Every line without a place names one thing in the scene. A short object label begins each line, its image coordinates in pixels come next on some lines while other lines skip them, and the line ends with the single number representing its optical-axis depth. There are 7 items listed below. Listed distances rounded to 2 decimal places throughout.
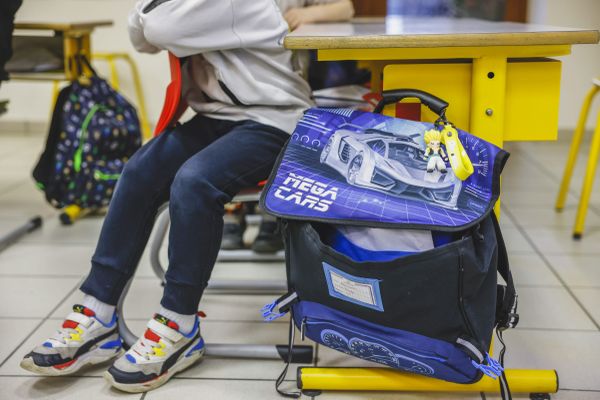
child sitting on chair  2.57
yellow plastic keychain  2.36
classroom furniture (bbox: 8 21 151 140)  3.65
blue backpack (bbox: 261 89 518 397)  2.34
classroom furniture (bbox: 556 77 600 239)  3.52
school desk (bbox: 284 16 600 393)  2.37
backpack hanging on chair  3.71
